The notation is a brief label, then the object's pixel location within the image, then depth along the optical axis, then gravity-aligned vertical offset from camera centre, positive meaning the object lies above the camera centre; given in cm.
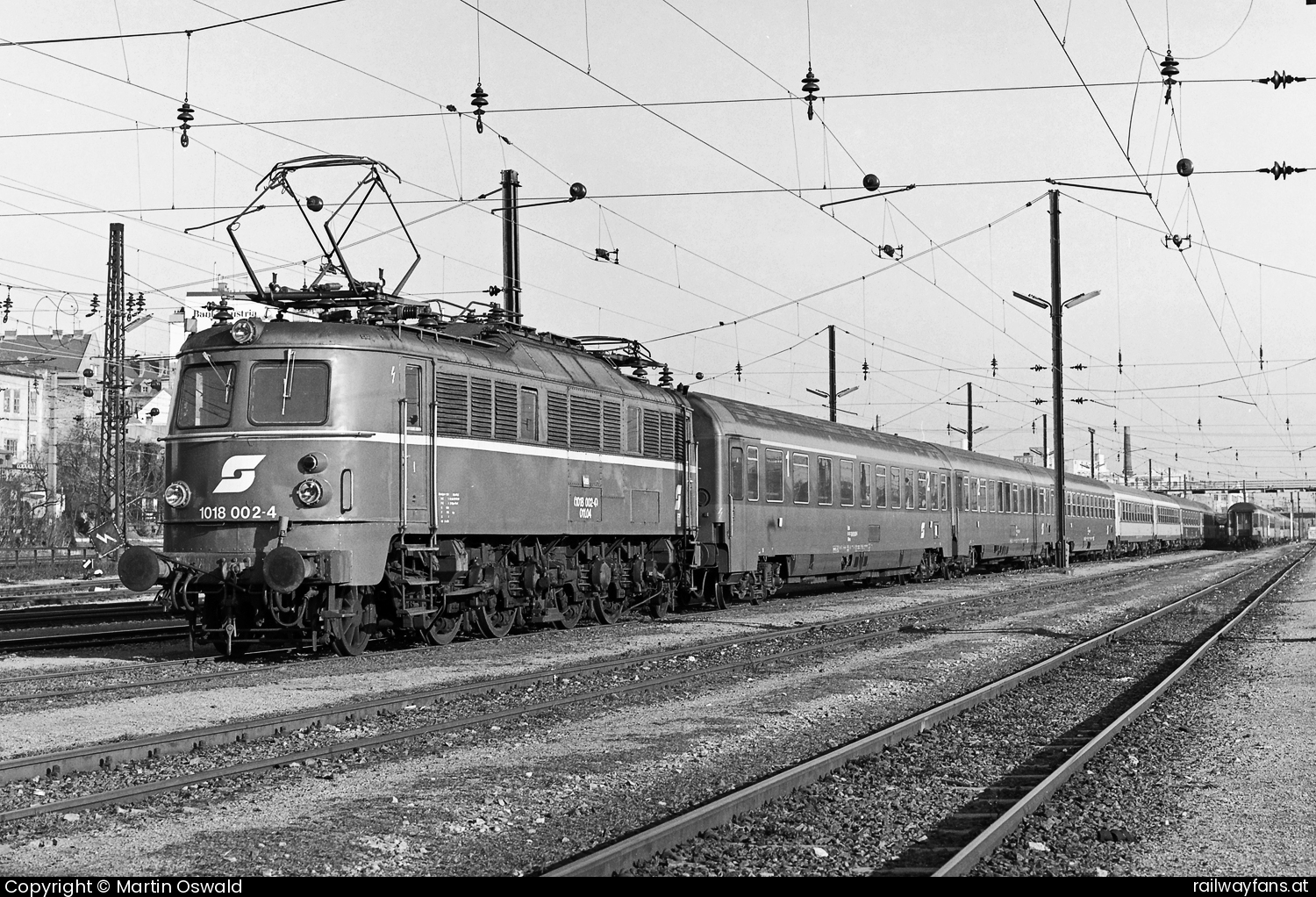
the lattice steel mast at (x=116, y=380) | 3688 +460
